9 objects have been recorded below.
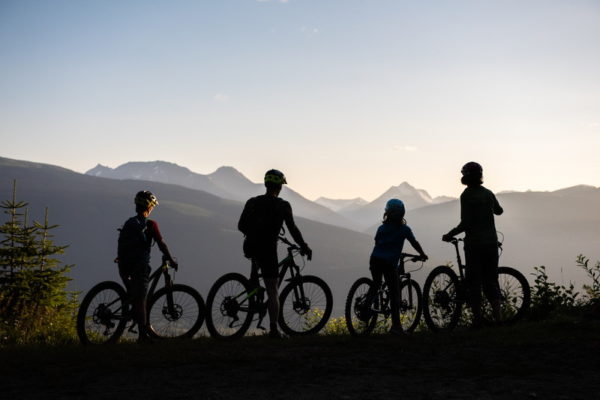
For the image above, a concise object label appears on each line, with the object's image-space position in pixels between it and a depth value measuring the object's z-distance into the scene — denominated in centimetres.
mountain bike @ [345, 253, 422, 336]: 859
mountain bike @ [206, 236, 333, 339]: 834
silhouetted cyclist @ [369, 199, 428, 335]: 856
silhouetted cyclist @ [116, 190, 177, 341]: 811
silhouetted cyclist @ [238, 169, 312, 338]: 833
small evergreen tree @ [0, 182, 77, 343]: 1265
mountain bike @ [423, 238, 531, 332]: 916
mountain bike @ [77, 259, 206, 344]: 810
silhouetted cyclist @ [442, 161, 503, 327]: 895
